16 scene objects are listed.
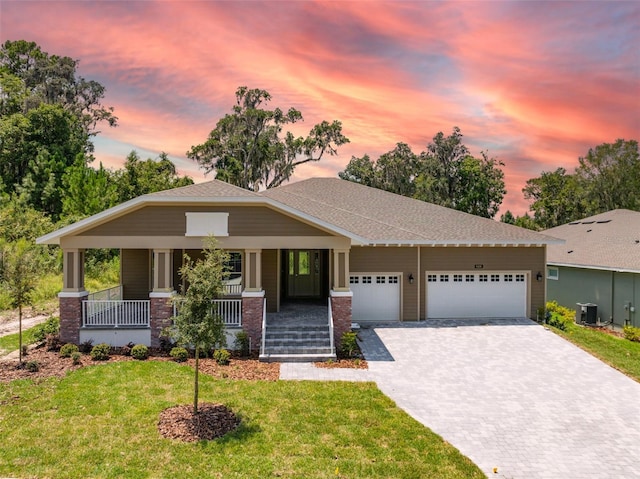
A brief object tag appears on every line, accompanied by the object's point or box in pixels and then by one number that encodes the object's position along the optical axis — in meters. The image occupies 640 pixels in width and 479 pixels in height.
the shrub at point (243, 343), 12.15
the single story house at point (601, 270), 18.00
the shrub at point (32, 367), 10.59
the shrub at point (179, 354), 11.62
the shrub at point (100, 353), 11.62
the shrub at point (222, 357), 11.40
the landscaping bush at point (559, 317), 16.16
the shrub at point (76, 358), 11.18
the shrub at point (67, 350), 11.83
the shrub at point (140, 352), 11.69
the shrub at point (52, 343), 12.45
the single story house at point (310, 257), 12.69
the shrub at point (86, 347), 12.26
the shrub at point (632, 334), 15.66
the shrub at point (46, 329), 13.38
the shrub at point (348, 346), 12.00
